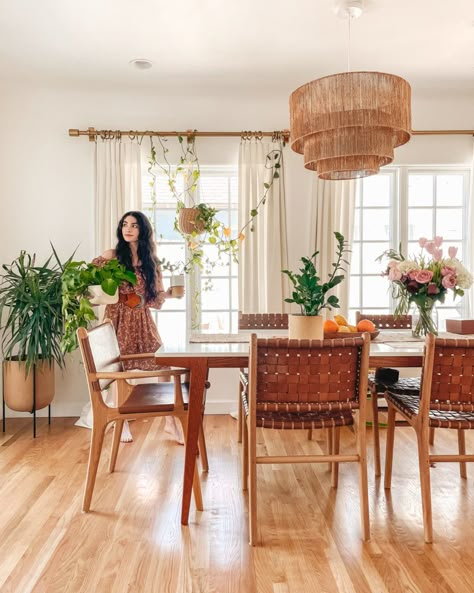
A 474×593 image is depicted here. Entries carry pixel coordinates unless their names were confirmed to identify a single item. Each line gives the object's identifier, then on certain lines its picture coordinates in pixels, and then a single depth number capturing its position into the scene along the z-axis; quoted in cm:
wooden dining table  221
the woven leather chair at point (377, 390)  275
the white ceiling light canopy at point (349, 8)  280
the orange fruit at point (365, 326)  260
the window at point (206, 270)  428
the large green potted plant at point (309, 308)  227
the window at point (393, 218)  441
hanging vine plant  411
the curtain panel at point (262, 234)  414
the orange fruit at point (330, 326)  255
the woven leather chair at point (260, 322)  334
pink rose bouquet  260
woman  347
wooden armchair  224
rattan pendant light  225
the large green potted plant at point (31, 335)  357
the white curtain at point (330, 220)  414
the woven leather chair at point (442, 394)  204
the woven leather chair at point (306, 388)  200
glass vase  269
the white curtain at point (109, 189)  405
